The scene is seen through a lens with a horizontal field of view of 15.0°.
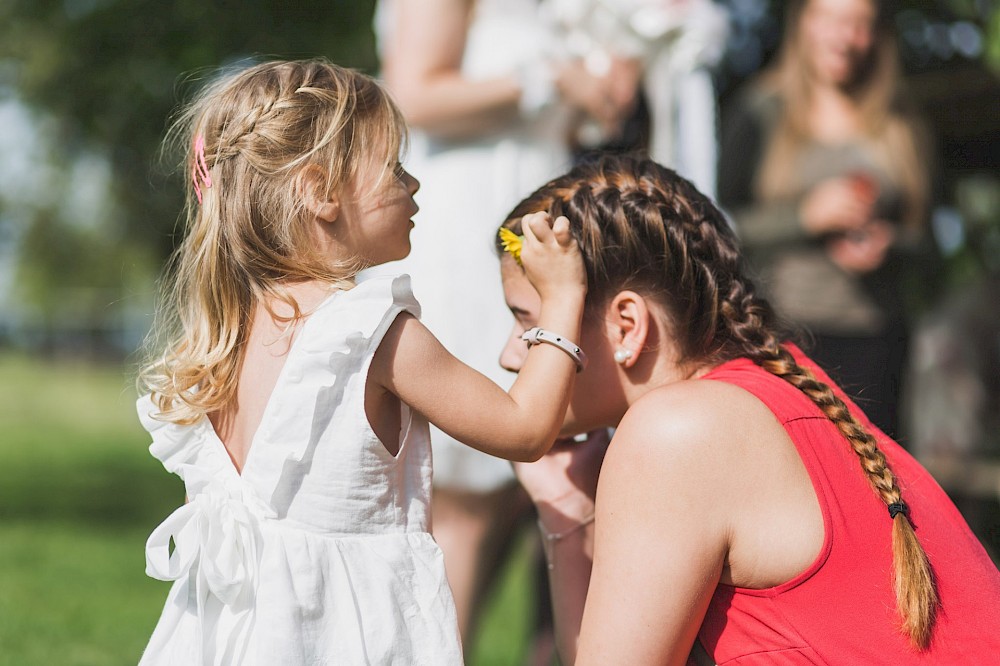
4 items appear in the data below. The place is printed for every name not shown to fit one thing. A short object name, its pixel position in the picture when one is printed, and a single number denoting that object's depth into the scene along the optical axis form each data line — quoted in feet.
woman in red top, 9.73
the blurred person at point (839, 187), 12.79
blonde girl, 9.98
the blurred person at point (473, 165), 11.49
